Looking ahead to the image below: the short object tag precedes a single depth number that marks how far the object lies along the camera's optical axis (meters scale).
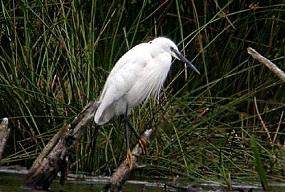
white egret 13.19
